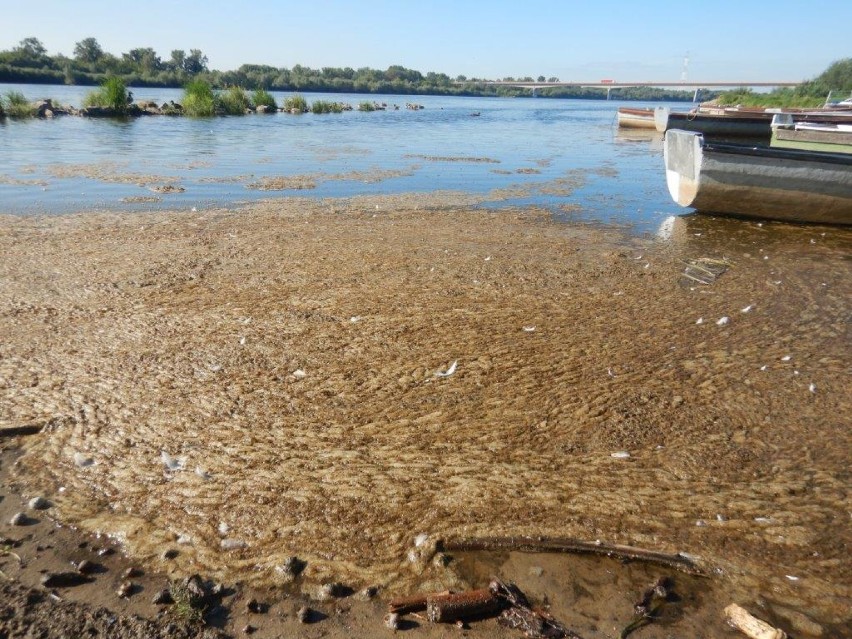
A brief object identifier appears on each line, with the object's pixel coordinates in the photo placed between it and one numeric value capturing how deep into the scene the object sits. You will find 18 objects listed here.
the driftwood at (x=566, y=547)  2.48
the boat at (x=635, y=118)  34.00
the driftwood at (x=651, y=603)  2.20
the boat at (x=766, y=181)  8.85
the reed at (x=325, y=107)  46.09
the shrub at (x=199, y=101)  35.22
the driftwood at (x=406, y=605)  2.21
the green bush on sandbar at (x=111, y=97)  32.22
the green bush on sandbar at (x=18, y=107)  28.56
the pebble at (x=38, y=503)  2.71
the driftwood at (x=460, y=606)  2.18
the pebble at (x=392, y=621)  2.15
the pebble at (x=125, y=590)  2.24
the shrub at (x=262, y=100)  41.84
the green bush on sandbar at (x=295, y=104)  44.38
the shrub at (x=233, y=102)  38.66
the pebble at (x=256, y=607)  2.21
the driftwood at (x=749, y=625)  2.09
